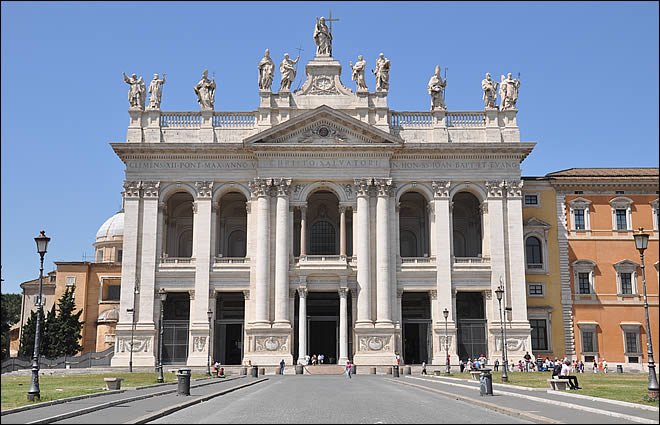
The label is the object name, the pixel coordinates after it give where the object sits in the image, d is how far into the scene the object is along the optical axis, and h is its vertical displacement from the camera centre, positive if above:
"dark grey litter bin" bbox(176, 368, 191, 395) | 29.61 -1.83
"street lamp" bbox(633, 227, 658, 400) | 24.36 -1.37
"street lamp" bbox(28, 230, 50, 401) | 25.75 -0.15
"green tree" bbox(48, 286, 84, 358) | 69.69 +0.43
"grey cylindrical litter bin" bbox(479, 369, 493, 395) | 28.69 -1.80
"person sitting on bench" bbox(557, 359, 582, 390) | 31.66 -1.90
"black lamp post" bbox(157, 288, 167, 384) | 40.09 -2.16
